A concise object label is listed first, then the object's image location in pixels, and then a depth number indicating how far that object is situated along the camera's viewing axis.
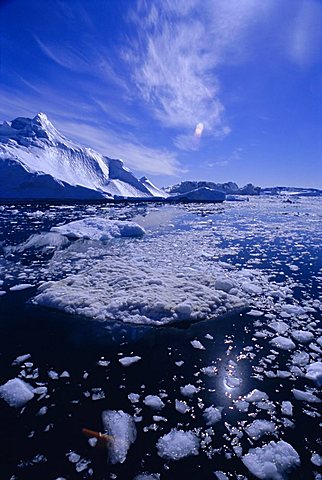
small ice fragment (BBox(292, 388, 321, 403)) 2.65
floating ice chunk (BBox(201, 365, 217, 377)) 3.01
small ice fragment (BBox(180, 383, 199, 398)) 2.70
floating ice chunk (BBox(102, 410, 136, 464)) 2.08
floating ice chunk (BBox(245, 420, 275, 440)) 2.25
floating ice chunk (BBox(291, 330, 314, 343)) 3.67
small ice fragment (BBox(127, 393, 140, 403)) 2.59
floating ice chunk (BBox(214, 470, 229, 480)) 1.92
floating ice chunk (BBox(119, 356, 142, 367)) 3.15
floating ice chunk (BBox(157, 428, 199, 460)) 2.09
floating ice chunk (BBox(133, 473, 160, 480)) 1.90
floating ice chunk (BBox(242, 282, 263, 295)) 5.40
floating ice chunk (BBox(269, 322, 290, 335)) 3.91
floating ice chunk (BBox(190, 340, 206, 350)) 3.51
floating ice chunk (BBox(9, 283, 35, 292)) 5.40
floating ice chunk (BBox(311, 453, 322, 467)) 2.03
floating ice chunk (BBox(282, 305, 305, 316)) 4.48
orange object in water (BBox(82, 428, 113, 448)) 2.13
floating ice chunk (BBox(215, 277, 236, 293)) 5.34
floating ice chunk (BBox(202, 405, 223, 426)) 2.38
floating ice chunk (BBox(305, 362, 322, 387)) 2.91
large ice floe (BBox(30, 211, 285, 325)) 4.32
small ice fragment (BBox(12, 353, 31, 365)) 3.09
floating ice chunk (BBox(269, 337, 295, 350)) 3.49
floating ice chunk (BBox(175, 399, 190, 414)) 2.50
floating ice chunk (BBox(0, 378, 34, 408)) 2.54
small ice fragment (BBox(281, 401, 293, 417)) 2.49
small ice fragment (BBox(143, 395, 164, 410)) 2.54
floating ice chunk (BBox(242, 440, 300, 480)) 1.96
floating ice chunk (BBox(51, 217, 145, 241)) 11.57
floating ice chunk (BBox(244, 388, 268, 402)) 2.64
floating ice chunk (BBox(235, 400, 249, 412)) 2.52
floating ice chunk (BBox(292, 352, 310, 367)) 3.20
